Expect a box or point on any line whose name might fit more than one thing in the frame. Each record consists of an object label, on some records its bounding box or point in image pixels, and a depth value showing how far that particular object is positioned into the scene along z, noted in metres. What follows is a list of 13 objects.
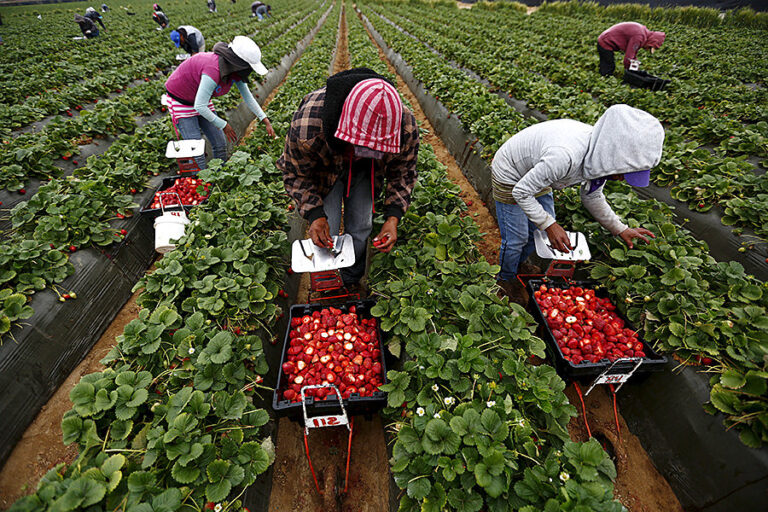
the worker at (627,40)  8.59
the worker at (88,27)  16.08
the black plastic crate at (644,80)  7.92
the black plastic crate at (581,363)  2.46
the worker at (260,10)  25.52
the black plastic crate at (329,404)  2.15
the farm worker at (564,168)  2.13
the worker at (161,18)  16.92
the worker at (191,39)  7.32
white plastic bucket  3.64
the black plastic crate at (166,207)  4.20
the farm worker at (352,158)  1.90
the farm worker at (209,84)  3.81
